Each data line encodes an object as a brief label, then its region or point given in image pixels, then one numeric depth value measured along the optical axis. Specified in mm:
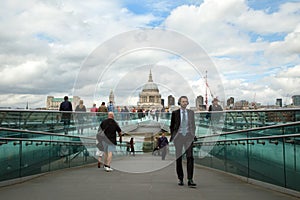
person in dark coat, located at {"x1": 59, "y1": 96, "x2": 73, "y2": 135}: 8094
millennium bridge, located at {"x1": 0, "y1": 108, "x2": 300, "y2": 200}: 4475
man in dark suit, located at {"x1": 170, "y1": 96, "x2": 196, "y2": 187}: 5152
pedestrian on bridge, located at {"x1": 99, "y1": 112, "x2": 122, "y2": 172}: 7457
